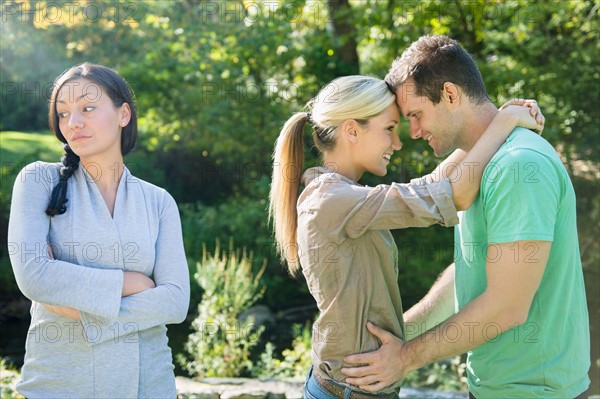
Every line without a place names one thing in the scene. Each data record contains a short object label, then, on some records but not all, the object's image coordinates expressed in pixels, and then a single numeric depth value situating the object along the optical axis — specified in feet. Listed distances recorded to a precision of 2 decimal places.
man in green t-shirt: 9.87
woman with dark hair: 10.11
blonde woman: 10.12
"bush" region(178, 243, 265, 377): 18.17
